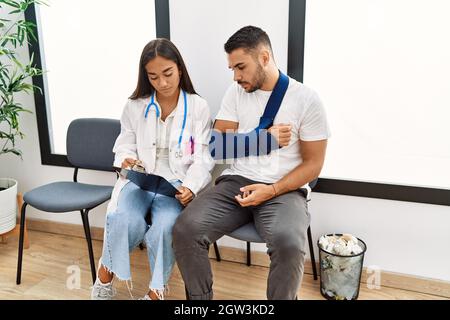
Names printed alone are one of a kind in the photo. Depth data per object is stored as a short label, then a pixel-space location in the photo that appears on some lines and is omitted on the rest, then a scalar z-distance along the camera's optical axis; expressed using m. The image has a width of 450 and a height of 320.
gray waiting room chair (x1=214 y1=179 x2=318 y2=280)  1.67
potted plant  2.20
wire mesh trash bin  1.90
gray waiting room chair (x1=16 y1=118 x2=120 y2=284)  2.08
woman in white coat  1.75
